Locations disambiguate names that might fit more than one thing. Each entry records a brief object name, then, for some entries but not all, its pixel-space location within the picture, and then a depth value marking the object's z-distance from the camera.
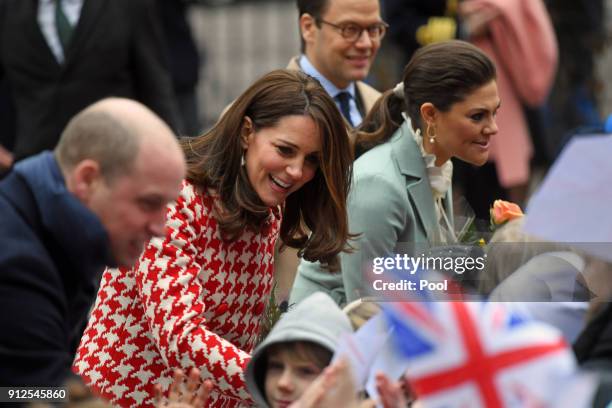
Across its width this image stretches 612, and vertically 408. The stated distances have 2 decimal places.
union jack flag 6.96
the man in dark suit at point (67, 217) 8.16
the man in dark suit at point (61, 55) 16.80
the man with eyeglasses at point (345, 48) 14.66
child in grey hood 9.37
